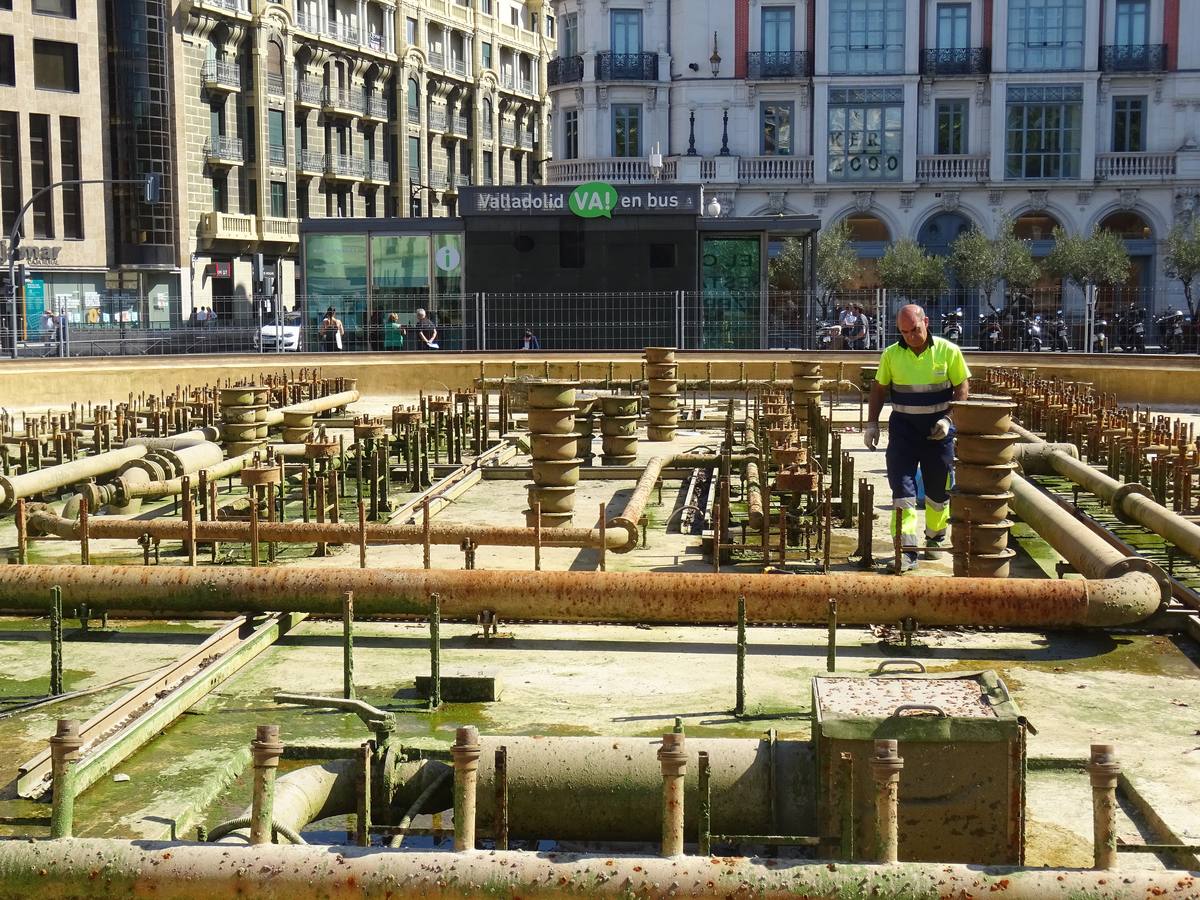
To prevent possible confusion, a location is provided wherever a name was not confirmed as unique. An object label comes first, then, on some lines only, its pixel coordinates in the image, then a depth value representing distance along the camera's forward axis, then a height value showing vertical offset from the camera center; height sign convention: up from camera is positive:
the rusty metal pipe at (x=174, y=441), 17.94 -1.51
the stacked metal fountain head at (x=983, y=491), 11.27 -1.31
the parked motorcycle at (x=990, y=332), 35.19 -0.48
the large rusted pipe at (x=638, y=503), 12.04 -1.64
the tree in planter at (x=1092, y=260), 53.56 +1.79
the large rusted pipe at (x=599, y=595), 9.67 -1.78
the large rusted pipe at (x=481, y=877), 5.04 -1.84
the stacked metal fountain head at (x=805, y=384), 21.86 -1.01
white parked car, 33.09 -0.52
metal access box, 5.90 -1.77
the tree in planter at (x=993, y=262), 53.38 +1.71
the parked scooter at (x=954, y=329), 33.95 -0.38
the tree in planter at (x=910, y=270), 53.06 +1.43
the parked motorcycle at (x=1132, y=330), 36.26 -0.43
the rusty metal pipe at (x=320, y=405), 19.44 -1.39
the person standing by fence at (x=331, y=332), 33.09 -0.43
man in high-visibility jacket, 11.97 -0.76
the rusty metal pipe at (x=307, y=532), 11.33 -1.62
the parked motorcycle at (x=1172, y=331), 35.66 -0.46
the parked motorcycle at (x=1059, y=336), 34.62 -0.55
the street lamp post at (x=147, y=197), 42.99 +3.36
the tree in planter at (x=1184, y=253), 52.44 +1.98
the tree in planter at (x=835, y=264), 54.91 +1.68
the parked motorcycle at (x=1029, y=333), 35.59 -0.51
